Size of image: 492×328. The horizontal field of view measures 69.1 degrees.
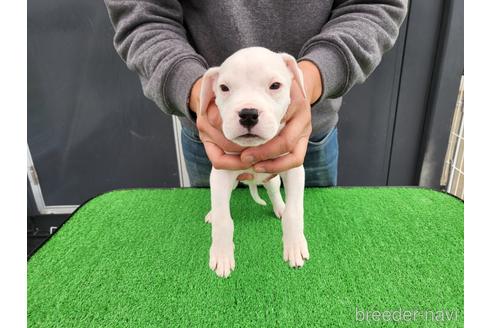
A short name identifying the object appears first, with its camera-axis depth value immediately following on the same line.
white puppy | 0.71
